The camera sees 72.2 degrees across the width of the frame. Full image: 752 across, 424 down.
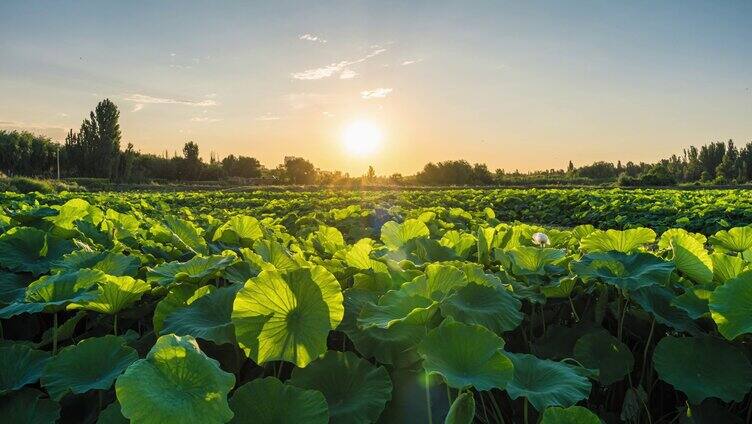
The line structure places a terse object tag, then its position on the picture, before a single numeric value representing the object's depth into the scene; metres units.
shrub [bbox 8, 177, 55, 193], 28.18
